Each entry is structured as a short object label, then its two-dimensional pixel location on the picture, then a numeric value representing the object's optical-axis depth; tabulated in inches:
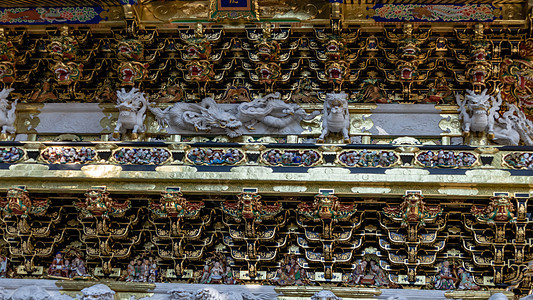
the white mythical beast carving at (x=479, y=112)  396.5
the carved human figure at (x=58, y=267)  384.2
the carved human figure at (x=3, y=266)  386.0
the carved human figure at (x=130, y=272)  381.7
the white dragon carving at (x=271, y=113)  410.0
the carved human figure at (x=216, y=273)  377.1
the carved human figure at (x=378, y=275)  374.0
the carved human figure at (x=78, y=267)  384.2
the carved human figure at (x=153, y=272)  380.8
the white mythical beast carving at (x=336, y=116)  395.9
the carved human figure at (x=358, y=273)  374.0
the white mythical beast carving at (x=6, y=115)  415.8
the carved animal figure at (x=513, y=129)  398.9
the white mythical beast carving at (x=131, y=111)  403.9
